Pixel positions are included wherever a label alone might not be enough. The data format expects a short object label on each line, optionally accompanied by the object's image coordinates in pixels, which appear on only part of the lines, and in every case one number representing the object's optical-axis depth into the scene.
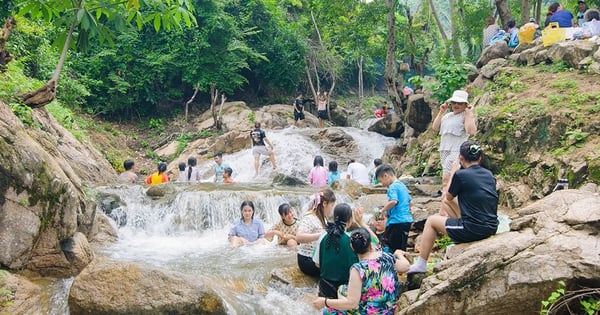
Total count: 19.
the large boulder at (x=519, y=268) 3.84
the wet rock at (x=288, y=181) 14.21
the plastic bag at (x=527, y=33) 13.18
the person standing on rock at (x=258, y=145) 15.68
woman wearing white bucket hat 6.94
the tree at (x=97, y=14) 3.56
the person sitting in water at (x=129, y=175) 12.26
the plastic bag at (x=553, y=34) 11.66
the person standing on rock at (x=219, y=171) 13.93
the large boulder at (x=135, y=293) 4.82
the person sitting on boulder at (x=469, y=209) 4.72
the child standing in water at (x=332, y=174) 12.60
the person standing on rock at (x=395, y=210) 6.22
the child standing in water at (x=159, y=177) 12.48
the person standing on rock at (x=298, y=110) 23.03
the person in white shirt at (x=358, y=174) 12.41
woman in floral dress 4.15
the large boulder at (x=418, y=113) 15.66
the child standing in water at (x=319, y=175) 12.48
